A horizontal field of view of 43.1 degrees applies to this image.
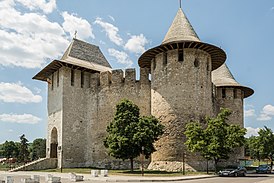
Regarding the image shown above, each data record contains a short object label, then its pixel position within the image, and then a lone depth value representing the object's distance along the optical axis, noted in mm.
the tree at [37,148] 65125
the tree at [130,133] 26172
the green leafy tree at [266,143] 41750
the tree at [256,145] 42344
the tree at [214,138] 25719
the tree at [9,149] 73300
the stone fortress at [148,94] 29359
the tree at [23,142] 46850
